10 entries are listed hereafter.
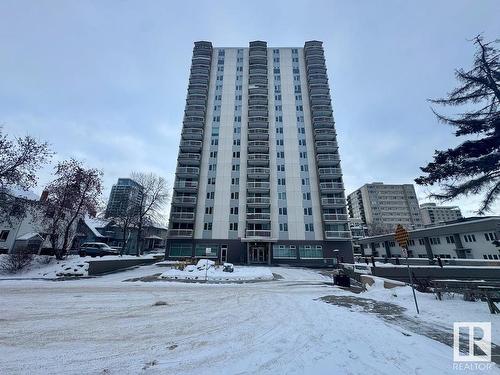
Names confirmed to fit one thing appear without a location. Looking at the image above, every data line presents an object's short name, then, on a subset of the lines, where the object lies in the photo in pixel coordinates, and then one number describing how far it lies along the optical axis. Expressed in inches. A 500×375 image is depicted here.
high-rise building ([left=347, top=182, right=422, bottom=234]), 4894.2
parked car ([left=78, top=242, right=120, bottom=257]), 1203.2
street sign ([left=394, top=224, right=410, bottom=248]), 407.8
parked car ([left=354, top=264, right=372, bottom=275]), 777.7
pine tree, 439.2
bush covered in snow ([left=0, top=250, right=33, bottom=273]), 820.6
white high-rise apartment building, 1509.6
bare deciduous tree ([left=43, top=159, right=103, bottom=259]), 1012.5
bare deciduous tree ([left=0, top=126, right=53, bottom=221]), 804.3
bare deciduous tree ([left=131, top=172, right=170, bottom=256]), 1510.8
